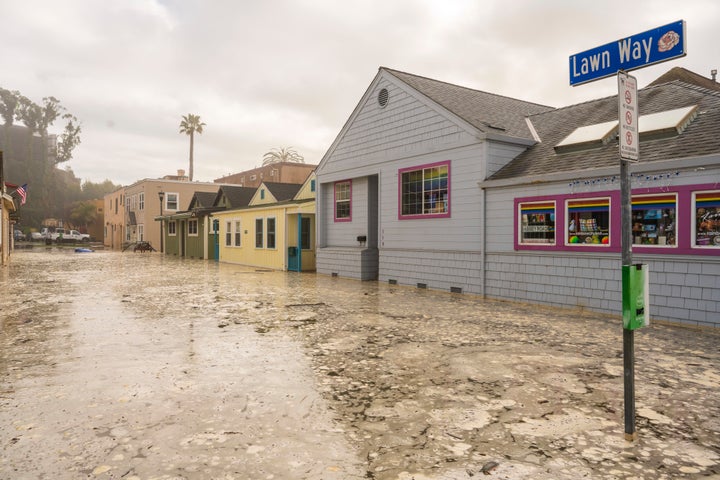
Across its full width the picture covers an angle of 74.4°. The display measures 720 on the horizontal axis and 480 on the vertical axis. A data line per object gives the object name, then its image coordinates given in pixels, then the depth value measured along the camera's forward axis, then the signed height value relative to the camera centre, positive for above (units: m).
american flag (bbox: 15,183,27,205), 30.72 +3.10
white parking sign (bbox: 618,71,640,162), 3.63 +0.96
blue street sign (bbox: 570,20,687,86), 3.62 +1.52
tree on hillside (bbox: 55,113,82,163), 81.56 +16.90
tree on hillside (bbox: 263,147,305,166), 77.79 +13.53
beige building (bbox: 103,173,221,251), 44.72 +3.53
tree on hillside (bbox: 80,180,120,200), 104.10 +11.52
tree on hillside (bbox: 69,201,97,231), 71.50 +3.85
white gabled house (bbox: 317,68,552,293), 13.39 +2.01
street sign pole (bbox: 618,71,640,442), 3.66 +0.47
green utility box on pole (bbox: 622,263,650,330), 3.64 -0.45
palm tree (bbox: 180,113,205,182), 65.50 +15.86
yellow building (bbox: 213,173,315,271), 21.64 +0.41
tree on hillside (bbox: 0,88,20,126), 89.62 +26.21
